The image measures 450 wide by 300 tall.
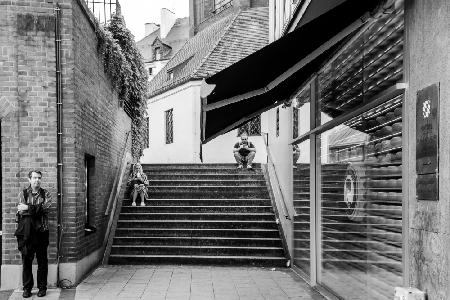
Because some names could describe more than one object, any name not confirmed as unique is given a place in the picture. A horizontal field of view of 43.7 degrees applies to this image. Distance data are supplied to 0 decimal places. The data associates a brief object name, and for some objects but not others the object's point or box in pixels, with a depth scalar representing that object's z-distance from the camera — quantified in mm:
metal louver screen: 5191
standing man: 7812
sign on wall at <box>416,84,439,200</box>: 4023
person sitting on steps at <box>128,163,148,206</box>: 13203
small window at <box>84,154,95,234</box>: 10266
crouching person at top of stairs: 15984
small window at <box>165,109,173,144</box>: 26469
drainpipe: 8539
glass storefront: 5262
